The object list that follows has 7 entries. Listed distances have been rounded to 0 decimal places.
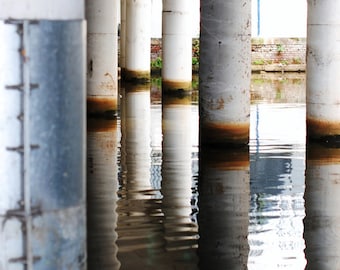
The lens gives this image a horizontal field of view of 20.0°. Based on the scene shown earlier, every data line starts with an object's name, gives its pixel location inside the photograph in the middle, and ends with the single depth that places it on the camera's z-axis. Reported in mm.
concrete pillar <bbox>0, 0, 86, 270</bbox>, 4512
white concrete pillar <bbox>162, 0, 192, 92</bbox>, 27516
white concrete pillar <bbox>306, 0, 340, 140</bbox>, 16609
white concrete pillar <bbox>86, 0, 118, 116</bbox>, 21047
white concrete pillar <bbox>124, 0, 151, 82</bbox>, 30719
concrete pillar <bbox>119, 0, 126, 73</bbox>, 34938
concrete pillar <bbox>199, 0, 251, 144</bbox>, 15516
